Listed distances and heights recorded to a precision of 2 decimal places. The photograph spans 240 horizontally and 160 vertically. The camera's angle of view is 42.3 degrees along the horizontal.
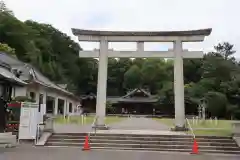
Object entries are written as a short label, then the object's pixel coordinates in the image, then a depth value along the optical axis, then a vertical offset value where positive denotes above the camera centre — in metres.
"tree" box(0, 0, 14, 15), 61.08 +19.98
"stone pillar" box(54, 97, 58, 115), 46.34 +0.71
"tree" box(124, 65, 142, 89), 82.91 +8.60
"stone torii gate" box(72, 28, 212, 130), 22.52 +4.39
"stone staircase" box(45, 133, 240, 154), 16.61 -1.80
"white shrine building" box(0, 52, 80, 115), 32.84 +2.77
